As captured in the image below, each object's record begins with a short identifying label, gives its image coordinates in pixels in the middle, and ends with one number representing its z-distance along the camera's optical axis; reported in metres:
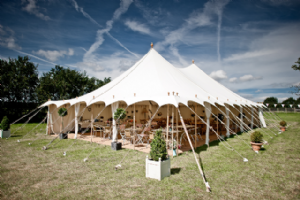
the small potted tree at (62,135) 8.85
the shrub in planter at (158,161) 3.81
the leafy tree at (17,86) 17.33
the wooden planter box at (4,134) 8.77
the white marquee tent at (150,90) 6.50
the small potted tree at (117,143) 6.48
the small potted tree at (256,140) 6.27
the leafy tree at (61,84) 19.98
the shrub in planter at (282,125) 11.50
